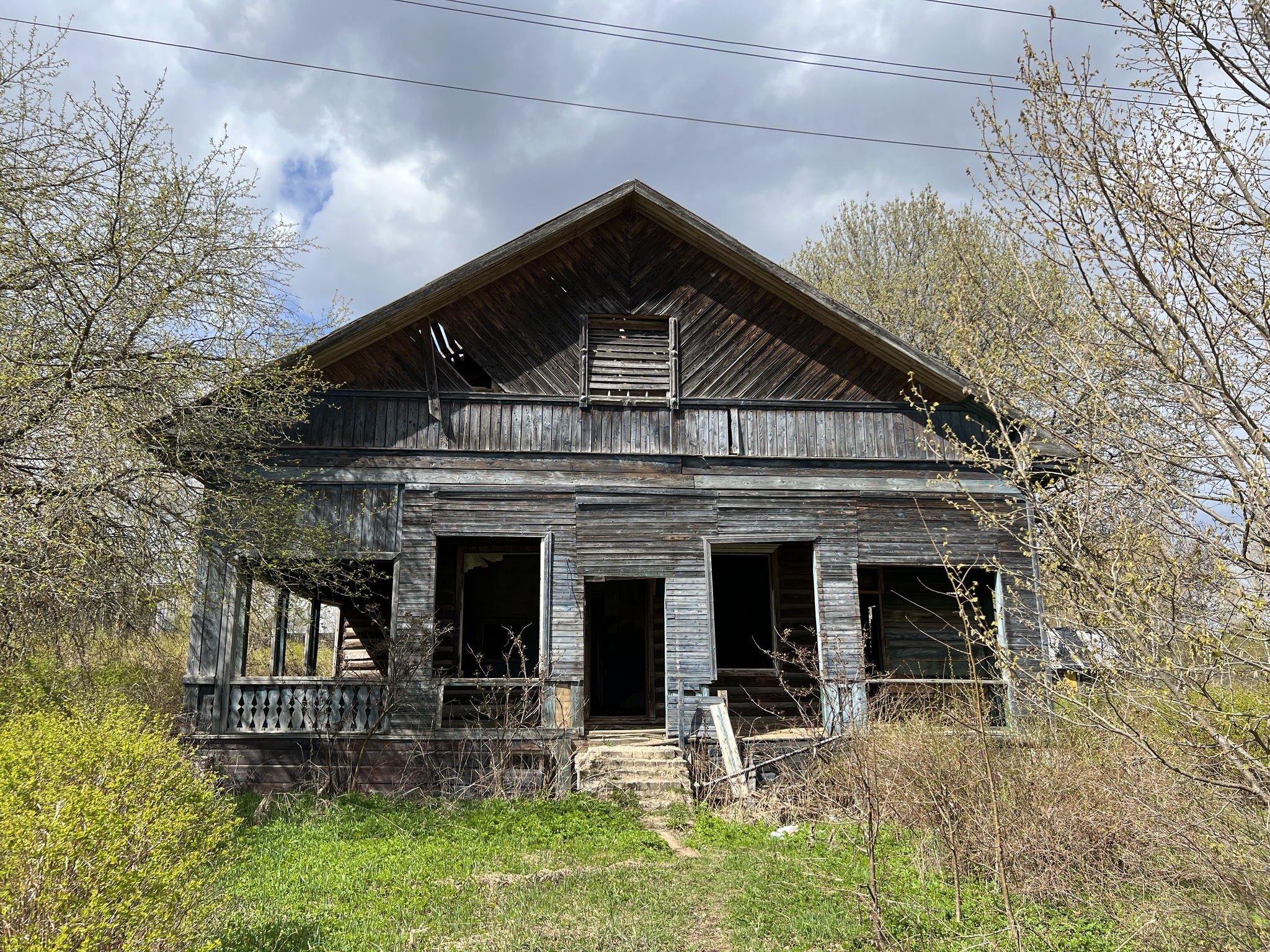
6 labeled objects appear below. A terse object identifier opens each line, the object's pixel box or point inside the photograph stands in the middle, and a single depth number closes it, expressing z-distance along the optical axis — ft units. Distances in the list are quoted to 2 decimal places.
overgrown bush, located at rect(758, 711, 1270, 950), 18.44
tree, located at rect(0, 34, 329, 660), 28.96
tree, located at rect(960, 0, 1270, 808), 14.12
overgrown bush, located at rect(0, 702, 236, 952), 13.69
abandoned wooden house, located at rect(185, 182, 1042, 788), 38.55
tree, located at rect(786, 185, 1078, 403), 81.41
